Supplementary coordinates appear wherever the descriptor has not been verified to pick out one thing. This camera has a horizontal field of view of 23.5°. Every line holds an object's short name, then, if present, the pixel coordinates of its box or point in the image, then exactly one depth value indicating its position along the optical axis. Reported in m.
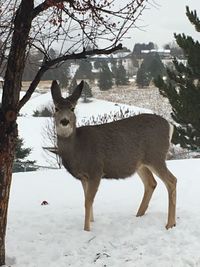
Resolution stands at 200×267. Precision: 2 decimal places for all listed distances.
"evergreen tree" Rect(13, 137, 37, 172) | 29.70
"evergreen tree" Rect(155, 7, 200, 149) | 24.91
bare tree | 5.45
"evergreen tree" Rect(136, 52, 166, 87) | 67.96
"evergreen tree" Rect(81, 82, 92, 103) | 62.30
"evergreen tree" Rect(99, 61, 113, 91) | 66.81
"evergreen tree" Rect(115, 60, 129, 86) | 74.94
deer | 6.51
